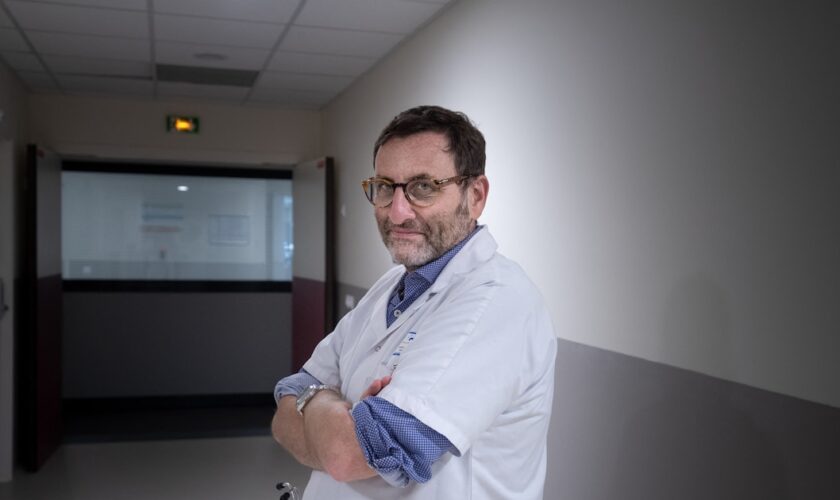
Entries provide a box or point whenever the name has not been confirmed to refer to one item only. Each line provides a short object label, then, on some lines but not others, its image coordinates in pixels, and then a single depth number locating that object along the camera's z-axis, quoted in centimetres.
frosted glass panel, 690
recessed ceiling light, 470
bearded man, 122
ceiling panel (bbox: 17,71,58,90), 526
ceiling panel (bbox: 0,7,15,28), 387
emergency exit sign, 620
